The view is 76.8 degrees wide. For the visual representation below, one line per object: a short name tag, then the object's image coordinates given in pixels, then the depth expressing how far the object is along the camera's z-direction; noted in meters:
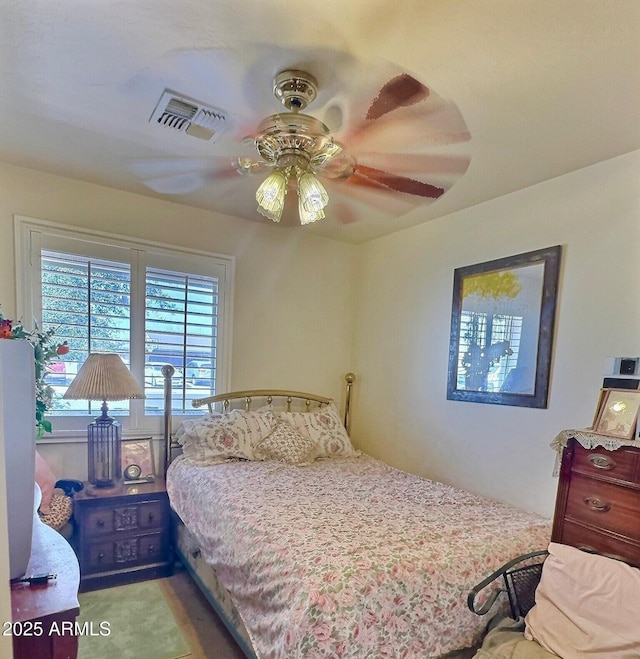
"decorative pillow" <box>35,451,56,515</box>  2.19
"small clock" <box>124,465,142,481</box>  2.63
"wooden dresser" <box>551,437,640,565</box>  1.49
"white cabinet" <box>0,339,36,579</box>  1.02
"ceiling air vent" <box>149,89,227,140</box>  1.62
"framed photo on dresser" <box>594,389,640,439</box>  1.57
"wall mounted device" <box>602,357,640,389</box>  1.69
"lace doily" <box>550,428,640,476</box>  1.53
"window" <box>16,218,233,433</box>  2.42
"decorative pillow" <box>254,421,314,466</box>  2.68
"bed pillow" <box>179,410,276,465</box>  2.58
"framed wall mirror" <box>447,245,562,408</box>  2.13
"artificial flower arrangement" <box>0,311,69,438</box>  1.16
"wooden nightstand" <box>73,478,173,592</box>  2.31
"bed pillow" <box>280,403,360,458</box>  2.91
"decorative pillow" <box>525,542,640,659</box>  1.30
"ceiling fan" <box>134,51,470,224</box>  1.48
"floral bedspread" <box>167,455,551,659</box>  1.24
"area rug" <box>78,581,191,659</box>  1.88
